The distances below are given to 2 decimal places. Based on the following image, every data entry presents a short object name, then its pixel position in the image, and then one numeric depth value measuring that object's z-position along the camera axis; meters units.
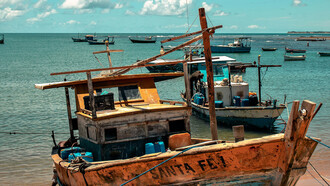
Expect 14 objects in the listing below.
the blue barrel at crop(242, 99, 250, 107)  23.52
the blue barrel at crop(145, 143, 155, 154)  11.15
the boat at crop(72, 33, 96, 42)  151.12
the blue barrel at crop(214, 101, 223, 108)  23.67
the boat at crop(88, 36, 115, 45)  147.75
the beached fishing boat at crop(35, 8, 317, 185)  9.07
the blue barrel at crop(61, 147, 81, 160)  12.06
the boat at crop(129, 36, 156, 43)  160.88
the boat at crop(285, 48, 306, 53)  86.82
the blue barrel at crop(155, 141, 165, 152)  11.20
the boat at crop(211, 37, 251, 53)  93.69
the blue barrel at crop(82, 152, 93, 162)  11.16
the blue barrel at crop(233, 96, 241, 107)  23.65
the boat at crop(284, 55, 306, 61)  72.48
